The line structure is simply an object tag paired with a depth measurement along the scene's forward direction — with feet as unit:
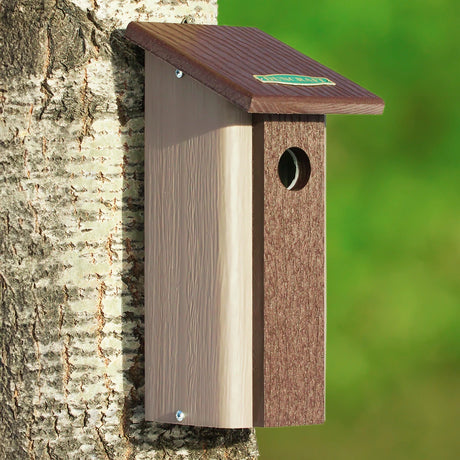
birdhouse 14.06
